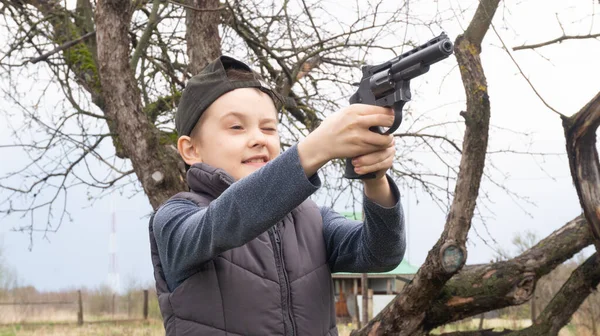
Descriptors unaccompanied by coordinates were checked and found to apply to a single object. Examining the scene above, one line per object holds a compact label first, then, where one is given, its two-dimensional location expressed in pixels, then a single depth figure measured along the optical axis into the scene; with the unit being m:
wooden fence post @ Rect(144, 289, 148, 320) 20.16
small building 21.00
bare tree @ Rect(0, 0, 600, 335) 5.11
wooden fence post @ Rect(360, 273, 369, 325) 11.01
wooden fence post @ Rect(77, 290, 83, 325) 19.67
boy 1.57
